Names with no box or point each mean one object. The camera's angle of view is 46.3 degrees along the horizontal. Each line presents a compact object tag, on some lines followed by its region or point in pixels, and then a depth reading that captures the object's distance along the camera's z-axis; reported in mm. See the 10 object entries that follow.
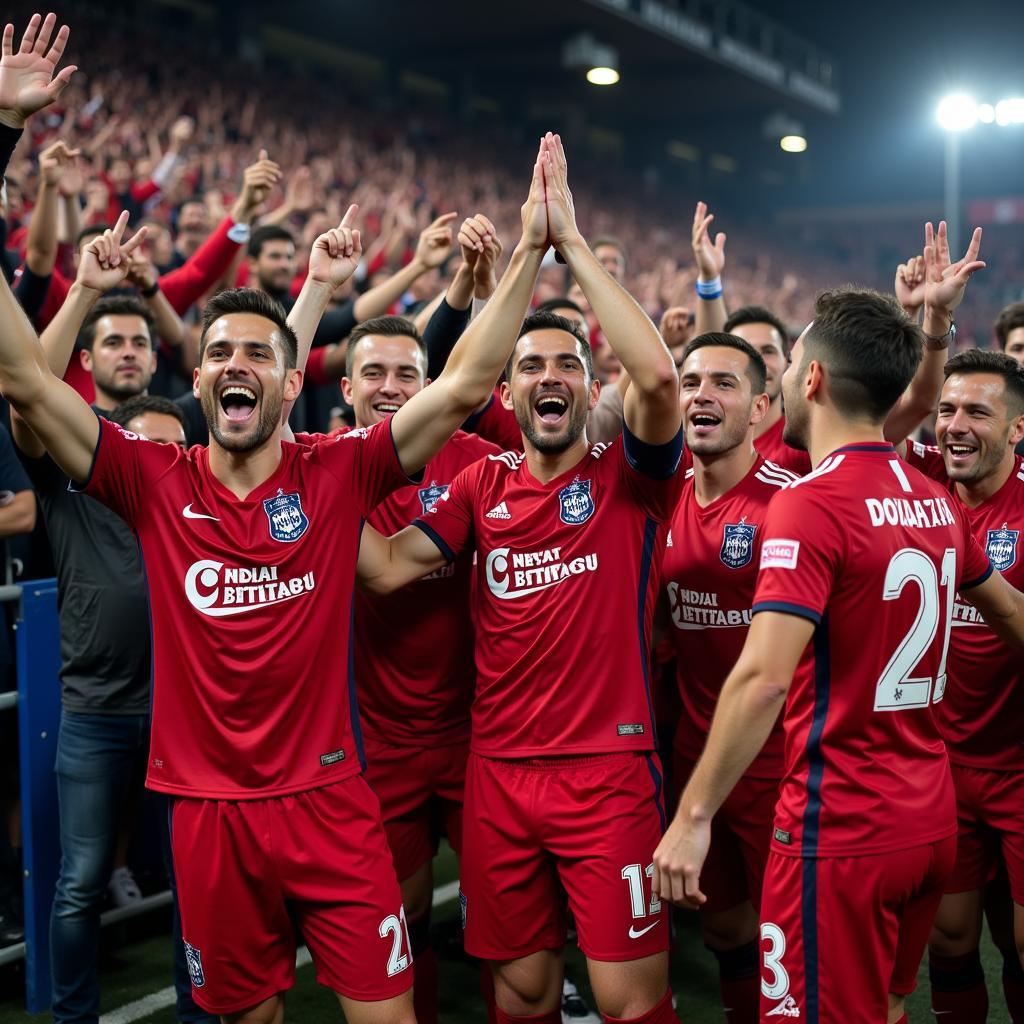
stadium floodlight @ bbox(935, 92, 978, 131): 22656
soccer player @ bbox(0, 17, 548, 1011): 3184
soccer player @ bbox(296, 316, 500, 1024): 4043
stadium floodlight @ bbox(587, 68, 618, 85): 21672
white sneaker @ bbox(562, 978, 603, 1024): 4500
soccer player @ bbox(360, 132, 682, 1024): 3420
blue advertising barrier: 4402
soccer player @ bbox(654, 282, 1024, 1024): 2764
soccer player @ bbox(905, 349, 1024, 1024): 3857
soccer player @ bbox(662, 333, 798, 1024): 3902
